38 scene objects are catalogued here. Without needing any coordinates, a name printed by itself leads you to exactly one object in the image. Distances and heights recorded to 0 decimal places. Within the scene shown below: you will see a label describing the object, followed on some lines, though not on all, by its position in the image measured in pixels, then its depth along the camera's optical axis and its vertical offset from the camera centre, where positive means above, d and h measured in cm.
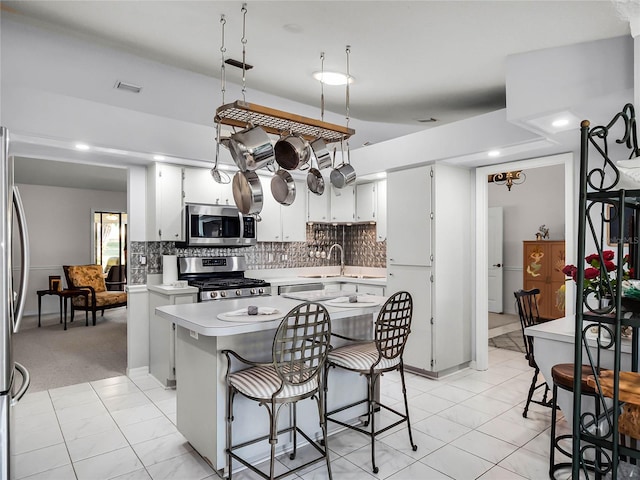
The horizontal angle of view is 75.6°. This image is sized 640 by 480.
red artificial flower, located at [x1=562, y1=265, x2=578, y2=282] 269 -22
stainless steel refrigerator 181 -35
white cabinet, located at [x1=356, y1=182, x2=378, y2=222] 530 +49
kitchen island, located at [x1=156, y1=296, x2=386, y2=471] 238 -83
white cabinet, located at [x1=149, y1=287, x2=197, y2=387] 385 -96
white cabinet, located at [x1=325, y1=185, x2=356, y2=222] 556 +45
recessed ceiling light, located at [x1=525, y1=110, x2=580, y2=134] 271 +80
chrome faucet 601 -22
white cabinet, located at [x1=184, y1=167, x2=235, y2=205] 440 +56
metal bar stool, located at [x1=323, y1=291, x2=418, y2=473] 257 -75
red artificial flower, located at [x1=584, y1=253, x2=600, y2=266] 277 -14
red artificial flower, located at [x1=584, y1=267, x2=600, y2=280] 244 -21
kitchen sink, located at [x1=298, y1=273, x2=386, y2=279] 550 -50
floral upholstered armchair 689 -85
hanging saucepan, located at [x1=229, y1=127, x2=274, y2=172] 236 +53
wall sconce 554 +86
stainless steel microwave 437 +15
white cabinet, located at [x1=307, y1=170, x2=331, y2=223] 552 +44
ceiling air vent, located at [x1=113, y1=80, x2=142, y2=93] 368 +139
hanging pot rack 233 +73
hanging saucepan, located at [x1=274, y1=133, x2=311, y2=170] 260 +56
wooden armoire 666 -53
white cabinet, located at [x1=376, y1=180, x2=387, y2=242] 520 +36
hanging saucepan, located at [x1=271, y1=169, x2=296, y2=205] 279 +36
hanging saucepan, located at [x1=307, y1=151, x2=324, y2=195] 297 +43
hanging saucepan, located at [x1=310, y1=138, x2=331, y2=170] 284 +60
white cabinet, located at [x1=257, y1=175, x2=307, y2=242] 511 +26
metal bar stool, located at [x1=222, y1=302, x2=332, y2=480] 214 -76
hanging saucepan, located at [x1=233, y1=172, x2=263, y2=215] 255 +30
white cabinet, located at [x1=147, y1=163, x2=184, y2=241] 422 +39
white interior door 755 -40
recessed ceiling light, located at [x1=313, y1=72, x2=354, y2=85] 350 +141
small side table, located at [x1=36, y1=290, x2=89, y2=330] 680 -88
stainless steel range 422 -43
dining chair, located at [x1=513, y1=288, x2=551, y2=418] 322 -86
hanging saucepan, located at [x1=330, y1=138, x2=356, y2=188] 300 +47
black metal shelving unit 157 -30
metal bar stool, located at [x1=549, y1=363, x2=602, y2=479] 227 -83
